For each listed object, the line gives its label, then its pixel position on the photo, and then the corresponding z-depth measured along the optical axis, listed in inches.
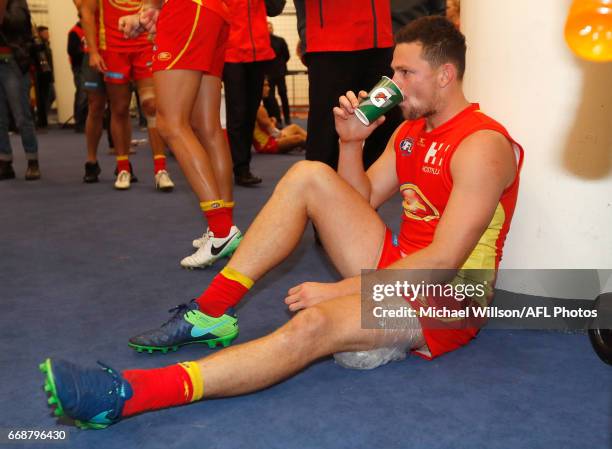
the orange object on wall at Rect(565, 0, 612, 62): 29.7
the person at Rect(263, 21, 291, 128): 357.7
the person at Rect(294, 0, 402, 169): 111.6
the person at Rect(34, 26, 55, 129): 416.2
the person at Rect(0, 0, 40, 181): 203.9
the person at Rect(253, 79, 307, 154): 270.8
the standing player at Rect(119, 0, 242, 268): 106.3
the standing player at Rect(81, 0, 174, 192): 179.2
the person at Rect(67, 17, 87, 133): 366.8
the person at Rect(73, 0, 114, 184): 191.3
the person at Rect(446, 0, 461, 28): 192.6
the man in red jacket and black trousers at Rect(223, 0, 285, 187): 188.9
